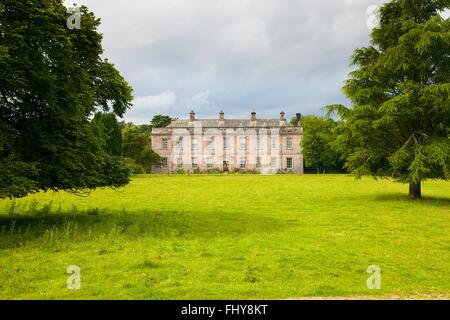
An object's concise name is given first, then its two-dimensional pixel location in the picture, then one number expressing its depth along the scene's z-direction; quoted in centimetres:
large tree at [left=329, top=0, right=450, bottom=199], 1784
